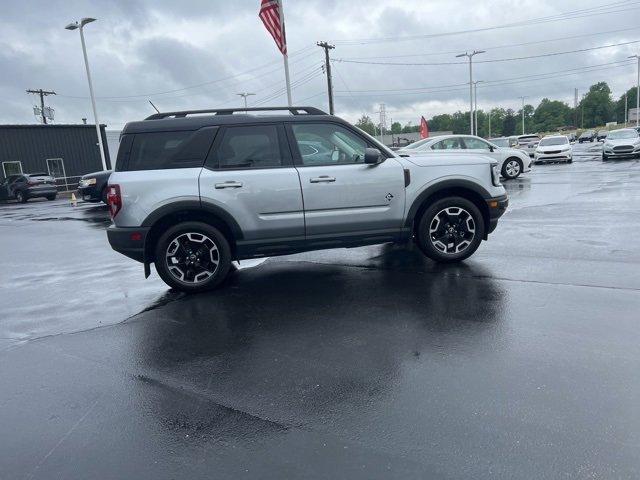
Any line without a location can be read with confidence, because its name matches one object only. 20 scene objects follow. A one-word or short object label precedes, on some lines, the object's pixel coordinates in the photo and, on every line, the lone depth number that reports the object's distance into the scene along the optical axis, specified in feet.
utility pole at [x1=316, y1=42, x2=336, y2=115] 134.51
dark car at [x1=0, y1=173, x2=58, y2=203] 86.94
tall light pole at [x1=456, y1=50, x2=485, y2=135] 156.15
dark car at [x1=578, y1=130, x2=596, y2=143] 231.50
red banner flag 106.24
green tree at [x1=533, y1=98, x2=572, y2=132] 462.19
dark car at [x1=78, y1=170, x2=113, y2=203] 62.54
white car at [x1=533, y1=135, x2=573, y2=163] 81.71
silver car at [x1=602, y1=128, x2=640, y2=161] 77.41
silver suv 18.49
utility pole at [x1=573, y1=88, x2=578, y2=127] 396.43
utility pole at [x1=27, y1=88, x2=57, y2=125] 170.99
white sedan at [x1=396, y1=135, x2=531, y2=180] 57.26
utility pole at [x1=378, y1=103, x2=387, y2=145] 251.11
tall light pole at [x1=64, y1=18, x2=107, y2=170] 91.30
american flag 56.34
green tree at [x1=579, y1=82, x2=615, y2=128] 433.89
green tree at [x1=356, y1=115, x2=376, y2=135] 410.52
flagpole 56.29
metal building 106.83
